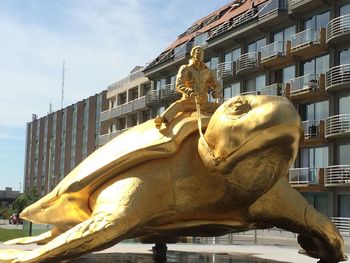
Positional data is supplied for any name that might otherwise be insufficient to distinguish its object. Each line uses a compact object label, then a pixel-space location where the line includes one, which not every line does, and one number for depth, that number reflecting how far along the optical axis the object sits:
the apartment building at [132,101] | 54.50
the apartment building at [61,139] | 74.12
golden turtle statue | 7.55
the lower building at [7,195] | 121.81
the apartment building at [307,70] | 35.75
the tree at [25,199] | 66.00
